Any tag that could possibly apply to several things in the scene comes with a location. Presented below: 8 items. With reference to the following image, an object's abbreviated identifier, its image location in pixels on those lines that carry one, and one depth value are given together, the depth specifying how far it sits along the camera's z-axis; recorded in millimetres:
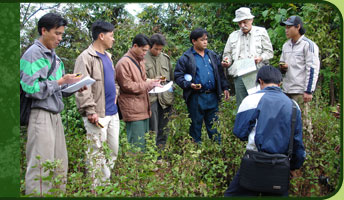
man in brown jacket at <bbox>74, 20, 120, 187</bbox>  4340
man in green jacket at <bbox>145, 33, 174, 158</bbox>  5621
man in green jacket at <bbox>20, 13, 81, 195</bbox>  3672
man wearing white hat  5535
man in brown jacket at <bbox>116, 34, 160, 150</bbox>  4986
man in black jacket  5609
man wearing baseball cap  5121
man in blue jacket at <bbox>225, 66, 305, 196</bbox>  3600
